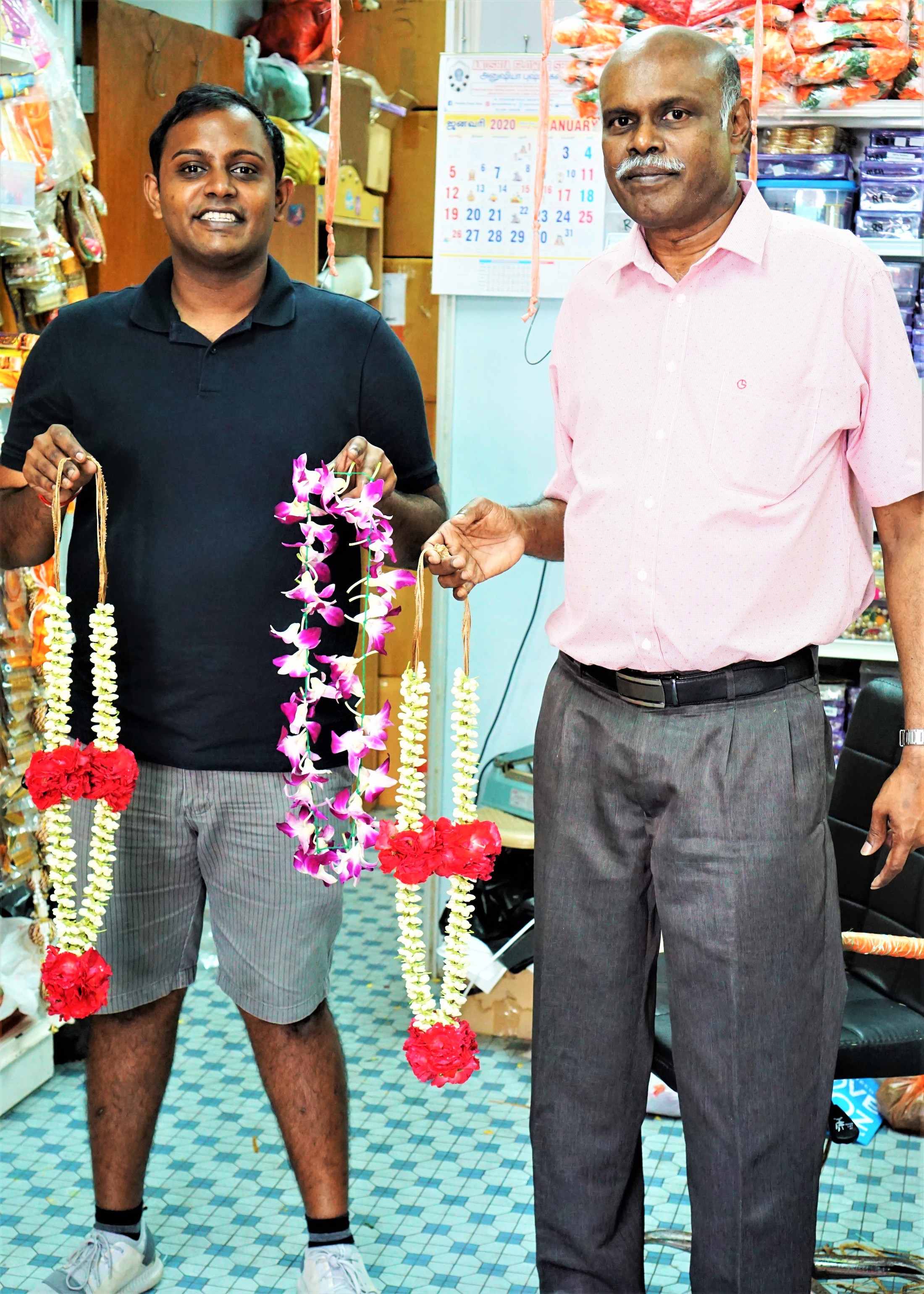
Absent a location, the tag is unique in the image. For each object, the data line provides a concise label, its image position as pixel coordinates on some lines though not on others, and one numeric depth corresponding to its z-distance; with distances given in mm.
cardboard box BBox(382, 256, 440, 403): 4742
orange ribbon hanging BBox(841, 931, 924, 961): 2014
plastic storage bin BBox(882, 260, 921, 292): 3018
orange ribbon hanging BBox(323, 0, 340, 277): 2268
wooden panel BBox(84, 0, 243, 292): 3512
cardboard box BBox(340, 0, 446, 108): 4648
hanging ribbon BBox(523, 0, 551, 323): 2297
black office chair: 2129
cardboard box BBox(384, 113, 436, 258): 4789
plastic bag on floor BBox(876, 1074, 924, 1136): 2885
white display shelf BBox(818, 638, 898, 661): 3049
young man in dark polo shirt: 2064
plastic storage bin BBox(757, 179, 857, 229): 2986
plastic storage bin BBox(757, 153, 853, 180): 2986
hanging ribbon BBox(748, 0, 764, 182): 2070
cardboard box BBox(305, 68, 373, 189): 4371
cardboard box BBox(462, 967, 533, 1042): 3240
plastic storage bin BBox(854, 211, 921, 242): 2963
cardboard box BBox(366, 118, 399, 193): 4574
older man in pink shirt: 1736
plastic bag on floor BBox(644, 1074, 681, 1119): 2936
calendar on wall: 3133
